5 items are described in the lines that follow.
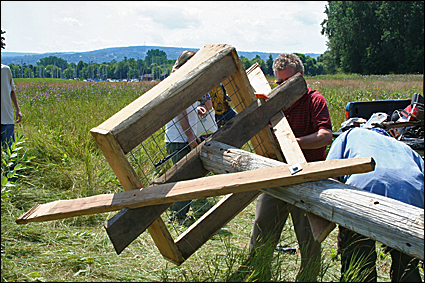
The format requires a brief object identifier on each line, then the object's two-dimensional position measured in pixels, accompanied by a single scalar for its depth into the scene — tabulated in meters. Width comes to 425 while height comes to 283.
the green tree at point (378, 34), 50.00
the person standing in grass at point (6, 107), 4.72
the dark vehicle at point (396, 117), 5.45
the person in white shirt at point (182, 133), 3.32
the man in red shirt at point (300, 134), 2.57
